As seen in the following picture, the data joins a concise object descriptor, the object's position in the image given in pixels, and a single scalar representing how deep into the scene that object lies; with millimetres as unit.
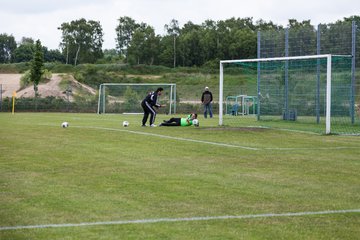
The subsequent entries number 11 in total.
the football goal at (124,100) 49031
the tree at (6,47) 127125
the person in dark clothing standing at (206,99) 38500
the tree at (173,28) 115688
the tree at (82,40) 107312
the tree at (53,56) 120525
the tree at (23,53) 120938
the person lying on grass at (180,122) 26797
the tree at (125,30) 118750
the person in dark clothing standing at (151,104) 26562
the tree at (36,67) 62312
